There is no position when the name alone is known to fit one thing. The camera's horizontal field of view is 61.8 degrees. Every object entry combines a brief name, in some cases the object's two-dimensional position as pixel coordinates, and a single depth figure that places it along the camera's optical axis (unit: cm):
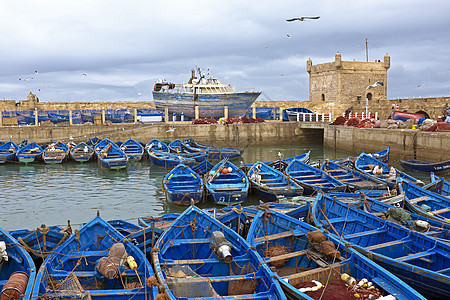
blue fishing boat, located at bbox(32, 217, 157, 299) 677
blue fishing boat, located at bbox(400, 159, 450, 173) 2131
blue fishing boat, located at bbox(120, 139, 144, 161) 2875
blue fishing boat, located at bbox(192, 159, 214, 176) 2002
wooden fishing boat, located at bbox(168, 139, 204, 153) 2947
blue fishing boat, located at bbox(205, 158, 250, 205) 1539
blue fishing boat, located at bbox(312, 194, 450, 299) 725
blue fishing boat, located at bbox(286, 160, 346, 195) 1611
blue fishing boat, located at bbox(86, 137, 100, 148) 3308
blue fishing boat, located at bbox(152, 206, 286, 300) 694
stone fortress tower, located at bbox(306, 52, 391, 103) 5333
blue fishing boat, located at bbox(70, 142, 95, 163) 2780
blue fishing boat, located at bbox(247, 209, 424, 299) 682
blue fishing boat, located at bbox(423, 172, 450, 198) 1488
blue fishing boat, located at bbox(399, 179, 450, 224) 1159
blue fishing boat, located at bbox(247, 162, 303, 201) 1566
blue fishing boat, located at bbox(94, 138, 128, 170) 2453
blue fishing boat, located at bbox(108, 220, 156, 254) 932
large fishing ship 4419
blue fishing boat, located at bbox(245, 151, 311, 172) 2069
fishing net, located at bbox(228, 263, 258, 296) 708
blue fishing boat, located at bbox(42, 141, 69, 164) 2739
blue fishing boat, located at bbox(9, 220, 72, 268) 866
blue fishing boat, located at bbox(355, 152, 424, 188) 1680
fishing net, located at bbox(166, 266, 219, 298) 691
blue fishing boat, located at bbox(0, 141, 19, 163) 2759
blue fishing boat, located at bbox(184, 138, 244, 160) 2891
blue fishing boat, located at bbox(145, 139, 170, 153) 3002
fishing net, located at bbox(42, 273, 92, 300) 659
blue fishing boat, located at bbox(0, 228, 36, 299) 659
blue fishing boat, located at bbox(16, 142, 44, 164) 2734
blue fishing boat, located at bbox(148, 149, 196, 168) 2416
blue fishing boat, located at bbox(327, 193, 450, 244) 948
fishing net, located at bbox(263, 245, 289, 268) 830
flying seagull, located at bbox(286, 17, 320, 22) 1862
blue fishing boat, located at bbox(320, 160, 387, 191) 1642
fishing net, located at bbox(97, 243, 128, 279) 719
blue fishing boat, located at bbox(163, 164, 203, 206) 1523
